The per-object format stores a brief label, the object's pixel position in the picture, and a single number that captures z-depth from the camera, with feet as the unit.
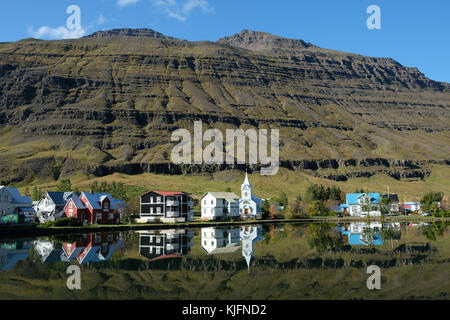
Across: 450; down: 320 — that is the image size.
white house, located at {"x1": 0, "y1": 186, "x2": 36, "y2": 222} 254.68
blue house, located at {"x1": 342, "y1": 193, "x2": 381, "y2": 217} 436.76
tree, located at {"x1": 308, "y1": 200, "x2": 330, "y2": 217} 437.25
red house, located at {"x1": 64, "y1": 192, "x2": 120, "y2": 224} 270.46
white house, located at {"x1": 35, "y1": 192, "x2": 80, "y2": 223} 280.92
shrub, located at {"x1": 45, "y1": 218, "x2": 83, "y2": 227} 239.50
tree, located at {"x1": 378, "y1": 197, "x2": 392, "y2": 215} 429.54
